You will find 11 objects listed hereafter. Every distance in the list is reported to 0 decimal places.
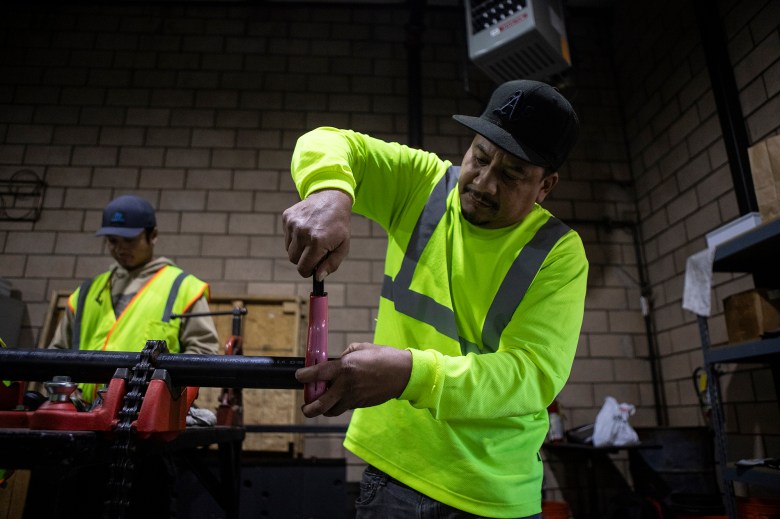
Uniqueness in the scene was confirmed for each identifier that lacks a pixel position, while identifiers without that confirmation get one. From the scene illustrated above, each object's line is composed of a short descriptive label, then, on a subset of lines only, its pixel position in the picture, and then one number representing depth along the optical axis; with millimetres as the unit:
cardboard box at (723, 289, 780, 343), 2578
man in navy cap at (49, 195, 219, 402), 2545
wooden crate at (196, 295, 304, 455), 3768
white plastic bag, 3455
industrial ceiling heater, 3562
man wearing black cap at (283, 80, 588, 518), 1068
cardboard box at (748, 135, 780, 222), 2486
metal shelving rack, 2451
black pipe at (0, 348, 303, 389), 1007
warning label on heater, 3549
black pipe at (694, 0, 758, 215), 3373
